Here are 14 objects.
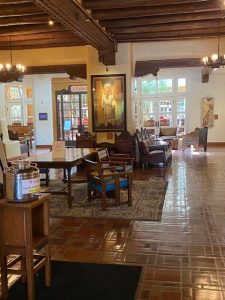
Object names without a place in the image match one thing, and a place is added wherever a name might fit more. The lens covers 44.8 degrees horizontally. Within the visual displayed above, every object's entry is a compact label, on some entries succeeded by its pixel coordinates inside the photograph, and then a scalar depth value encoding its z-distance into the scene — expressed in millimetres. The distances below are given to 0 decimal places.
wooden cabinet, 1949
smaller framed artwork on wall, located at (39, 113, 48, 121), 12403
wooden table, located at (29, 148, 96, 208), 3891
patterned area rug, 3739
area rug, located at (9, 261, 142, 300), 2109
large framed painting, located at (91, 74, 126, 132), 6986
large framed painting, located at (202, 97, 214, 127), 11285
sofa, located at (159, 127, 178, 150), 10311
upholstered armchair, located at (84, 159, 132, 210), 3944
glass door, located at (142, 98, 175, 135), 11782
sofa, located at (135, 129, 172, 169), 6924
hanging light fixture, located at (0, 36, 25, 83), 6470
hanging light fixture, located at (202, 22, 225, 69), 6258
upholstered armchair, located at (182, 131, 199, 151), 9767
